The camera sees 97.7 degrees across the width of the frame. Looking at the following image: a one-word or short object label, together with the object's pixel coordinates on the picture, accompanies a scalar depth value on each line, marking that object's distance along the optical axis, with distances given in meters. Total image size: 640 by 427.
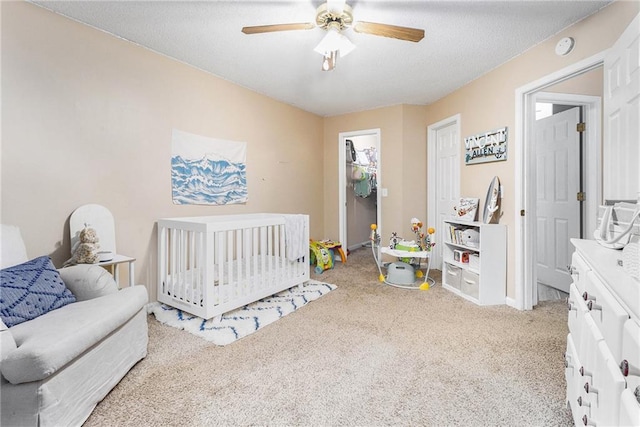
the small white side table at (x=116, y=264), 1.95
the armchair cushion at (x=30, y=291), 1.28
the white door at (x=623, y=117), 1.33
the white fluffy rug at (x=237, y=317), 2.01
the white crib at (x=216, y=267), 2.08
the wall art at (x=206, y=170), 2.65
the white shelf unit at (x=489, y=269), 2.57
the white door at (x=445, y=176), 3.46
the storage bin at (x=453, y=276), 2.86
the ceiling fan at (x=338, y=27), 1.67
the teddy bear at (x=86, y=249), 1.85
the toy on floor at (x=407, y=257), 3.09
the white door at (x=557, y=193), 2.86
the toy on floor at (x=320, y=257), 3.70
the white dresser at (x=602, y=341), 0.60
